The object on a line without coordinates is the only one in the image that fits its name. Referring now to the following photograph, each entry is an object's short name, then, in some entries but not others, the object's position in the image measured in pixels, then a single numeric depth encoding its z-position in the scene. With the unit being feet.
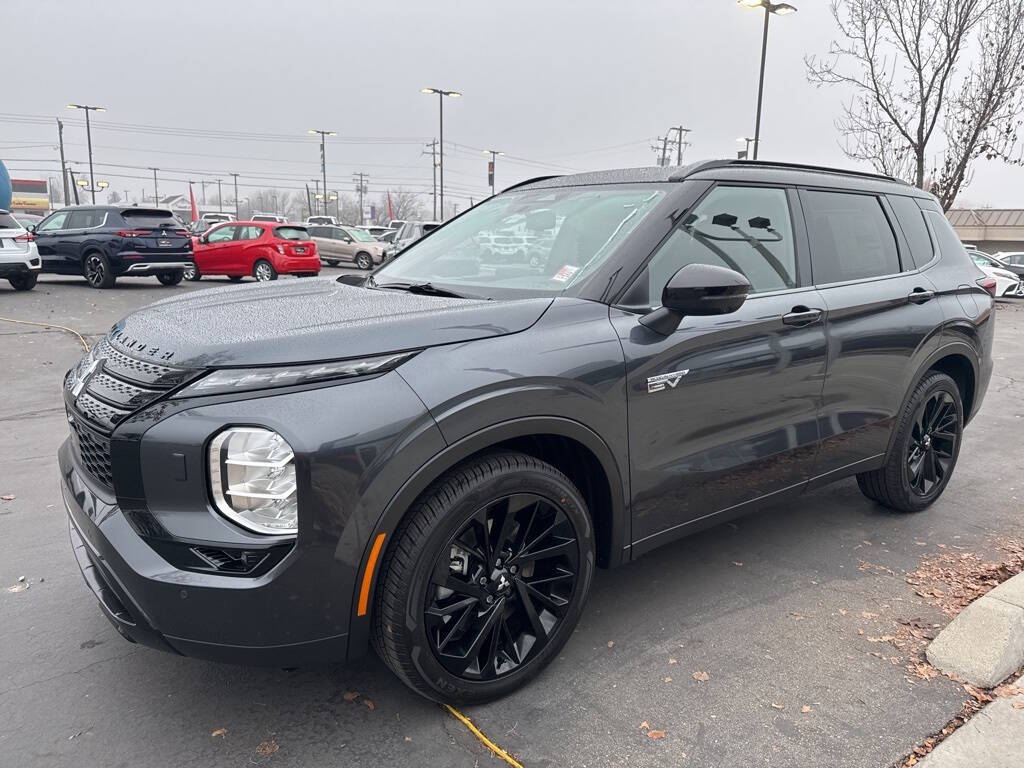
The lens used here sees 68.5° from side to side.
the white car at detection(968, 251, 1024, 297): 74.20
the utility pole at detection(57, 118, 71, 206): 185.35
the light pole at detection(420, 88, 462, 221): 110.63
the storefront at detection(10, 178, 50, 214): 246.06
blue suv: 51.98
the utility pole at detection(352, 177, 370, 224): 341.41
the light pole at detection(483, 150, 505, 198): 131.44
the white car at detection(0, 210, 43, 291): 48.06
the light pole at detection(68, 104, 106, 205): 146.10
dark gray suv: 6.77
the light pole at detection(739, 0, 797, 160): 53.57
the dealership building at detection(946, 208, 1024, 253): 153.69
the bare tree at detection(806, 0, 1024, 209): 60.75
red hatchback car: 63.00
